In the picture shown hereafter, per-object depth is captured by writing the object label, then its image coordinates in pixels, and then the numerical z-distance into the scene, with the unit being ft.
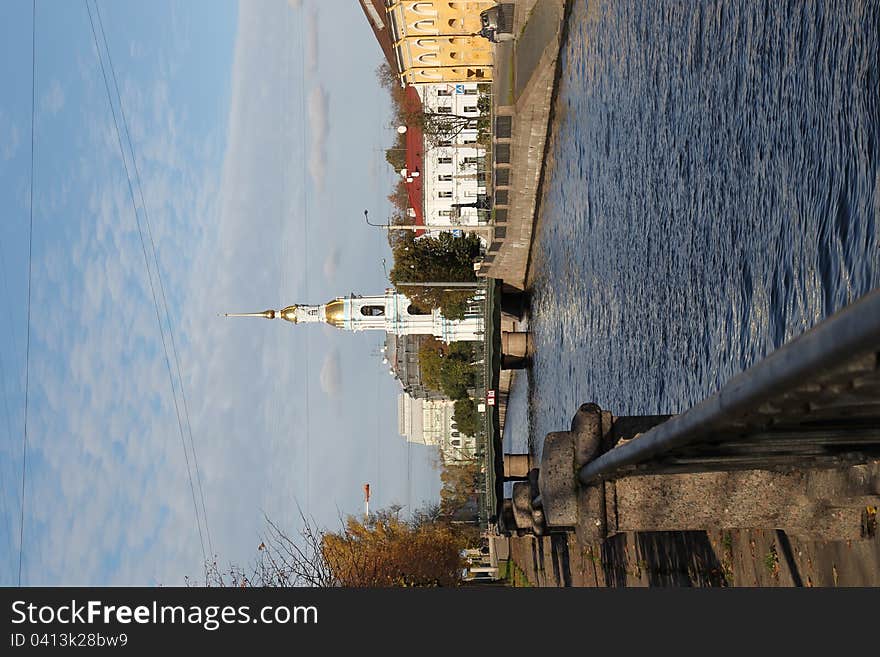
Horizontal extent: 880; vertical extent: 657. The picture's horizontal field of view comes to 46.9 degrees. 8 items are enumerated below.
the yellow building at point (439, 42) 243.40
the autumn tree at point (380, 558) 161.27
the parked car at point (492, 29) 154.30
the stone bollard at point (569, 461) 47.21
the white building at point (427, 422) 482.28
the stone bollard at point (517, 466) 151.94
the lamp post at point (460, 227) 215.51
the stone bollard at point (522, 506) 67.21
